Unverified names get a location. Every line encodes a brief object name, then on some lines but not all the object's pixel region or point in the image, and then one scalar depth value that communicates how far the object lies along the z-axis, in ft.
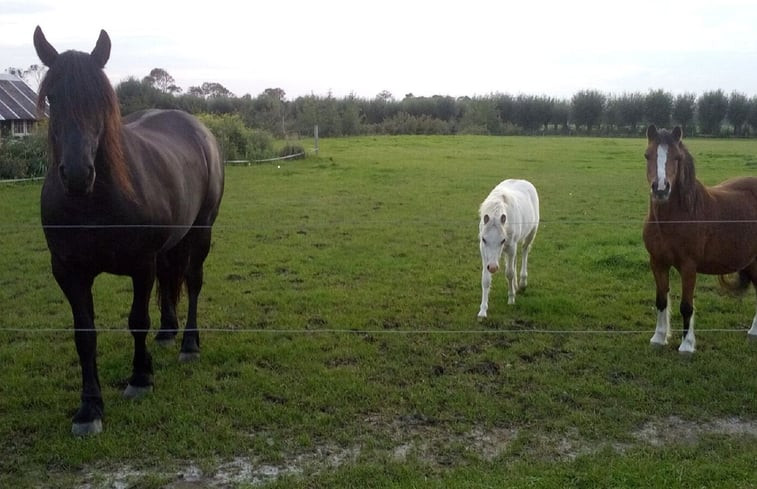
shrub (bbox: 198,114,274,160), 73.51
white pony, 19.95
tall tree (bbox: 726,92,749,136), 130.62
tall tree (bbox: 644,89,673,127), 130.62
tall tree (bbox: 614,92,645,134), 134.00
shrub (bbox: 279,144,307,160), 79.17
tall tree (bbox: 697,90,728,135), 130.62
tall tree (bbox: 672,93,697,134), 131.03
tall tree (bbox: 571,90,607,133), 145.69
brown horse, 16.03
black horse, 11.19
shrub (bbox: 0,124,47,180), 51.72
